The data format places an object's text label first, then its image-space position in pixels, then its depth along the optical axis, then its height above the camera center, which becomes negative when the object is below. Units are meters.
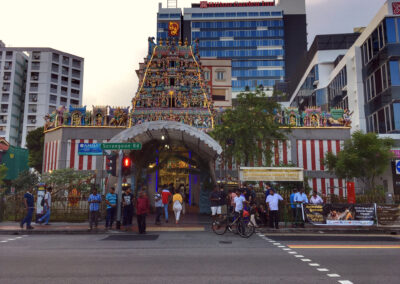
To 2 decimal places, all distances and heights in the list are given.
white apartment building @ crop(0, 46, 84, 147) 81.12 +26.42
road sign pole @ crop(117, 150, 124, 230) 15.43 +0.24
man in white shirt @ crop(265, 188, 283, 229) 15.75 -0.47
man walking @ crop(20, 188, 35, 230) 15.14 -0.58
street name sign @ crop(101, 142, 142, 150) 15.63 +2.28
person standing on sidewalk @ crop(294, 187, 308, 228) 16.56 -0.37
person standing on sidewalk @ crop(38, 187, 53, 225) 16.97 -0.74
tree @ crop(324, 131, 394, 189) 24.58 +2.82
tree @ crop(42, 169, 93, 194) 24.81 +1.33
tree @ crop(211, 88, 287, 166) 22.45 +4.48
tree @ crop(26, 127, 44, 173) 48.78 +6.81
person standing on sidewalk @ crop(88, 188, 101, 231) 15.11 -0.44
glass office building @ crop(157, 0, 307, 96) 100.25 +47.05
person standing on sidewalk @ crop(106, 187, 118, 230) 15.46 -0.44
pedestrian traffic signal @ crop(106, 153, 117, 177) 15.89 +1.44
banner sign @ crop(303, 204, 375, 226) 16.03 -0.84
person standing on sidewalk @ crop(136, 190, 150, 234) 14.31 -0.69
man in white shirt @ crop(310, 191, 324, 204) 16.58 -0.15
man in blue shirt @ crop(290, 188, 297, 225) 16.83 -0.40
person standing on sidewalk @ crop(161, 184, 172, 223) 17.92 -0.08
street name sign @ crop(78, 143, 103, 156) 20.64 +2.82
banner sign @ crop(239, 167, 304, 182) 17.95 +1.15
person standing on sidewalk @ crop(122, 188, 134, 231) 15.52 -0.58
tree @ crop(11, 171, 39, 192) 39.78 +1.64
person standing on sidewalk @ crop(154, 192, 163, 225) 17.14 -0.53
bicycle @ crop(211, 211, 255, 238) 13.59 -1.20
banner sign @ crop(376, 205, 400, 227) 15.95 -0.92
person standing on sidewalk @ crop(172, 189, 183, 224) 17.67 -0.44
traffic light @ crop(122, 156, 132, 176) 16.30 +1.48
